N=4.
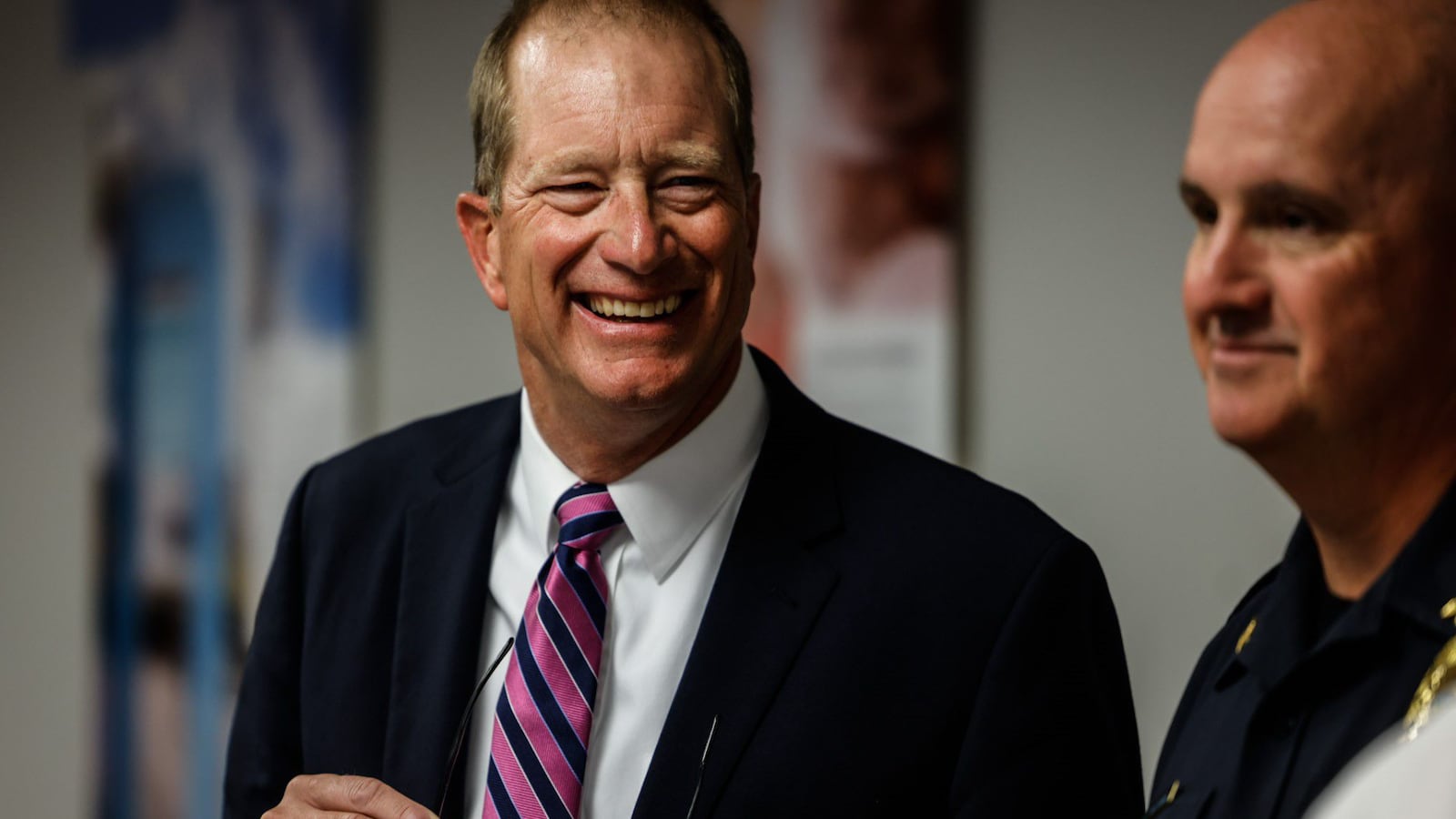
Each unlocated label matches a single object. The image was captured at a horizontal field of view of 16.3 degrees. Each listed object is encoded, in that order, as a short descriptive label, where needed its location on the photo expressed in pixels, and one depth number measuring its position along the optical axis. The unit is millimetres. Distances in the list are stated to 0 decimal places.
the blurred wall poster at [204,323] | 3689
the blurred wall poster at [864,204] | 3498
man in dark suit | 2765
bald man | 2412
